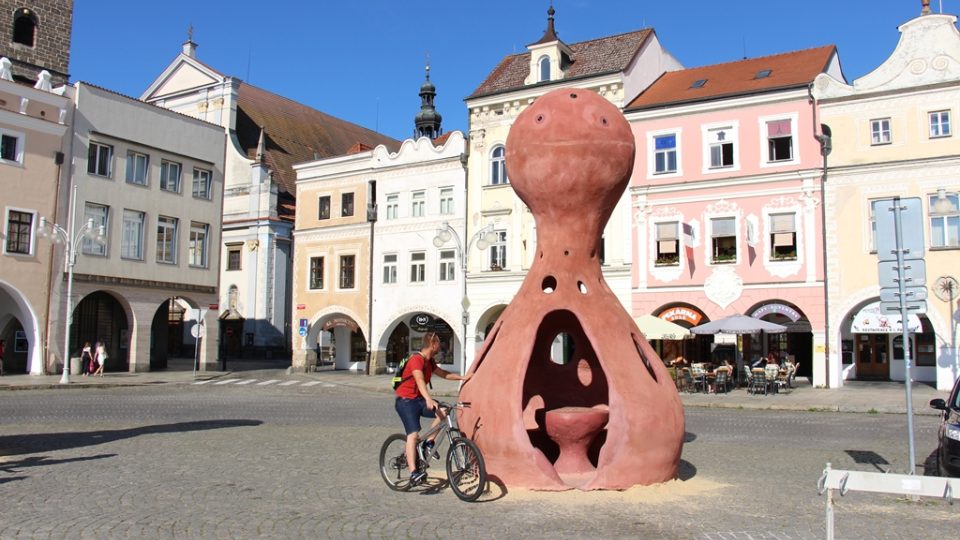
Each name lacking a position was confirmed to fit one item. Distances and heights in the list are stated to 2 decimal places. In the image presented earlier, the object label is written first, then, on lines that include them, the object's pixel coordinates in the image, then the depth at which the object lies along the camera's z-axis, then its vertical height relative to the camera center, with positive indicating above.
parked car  9.70 -1.13
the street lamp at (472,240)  29.44 +3.66
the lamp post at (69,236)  28.95 +3.83
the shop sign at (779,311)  29.58 +1.14
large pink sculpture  8.92 +0.00
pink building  29.62 +5.05
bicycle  8.49 -1.28
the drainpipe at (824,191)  28.78 +5.30
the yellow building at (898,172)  27.28 +5.76
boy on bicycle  8.91 -0.61
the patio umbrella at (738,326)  26.38 +0.53
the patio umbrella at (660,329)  26.69 +0.42
